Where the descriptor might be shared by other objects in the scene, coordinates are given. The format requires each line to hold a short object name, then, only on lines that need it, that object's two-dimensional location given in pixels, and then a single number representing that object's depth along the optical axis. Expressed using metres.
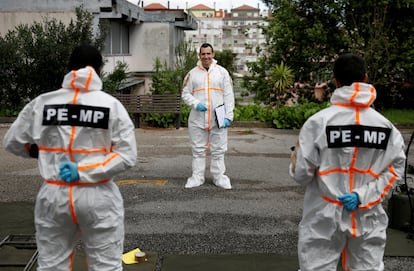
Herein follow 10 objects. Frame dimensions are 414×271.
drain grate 4.61
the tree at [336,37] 18.25
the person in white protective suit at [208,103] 7.36
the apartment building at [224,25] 122.31
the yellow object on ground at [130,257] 4.85
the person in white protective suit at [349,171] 3.31
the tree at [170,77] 17.02
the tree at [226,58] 42.15
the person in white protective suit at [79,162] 3.28
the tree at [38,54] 14.63
